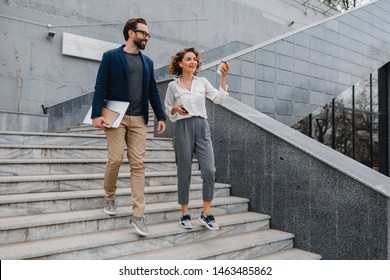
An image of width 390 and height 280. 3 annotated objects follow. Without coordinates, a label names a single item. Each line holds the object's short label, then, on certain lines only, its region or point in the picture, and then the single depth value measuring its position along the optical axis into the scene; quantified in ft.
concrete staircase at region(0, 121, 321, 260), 10.16
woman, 11.96
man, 10.85
